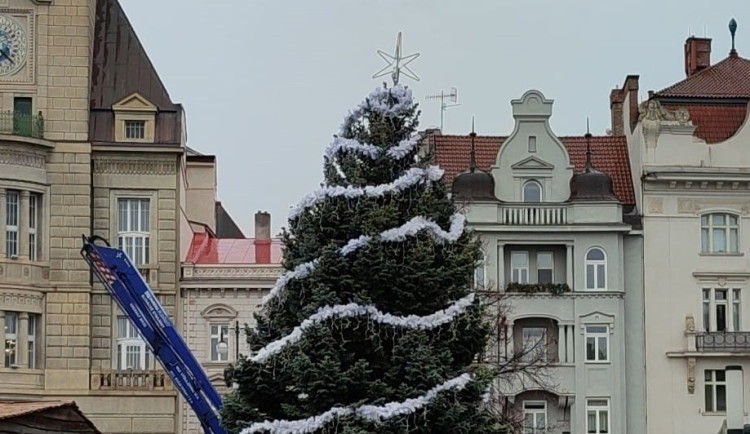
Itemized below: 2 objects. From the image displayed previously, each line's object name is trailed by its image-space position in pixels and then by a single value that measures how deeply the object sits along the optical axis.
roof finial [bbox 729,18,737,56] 68.00
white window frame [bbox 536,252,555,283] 59.59
